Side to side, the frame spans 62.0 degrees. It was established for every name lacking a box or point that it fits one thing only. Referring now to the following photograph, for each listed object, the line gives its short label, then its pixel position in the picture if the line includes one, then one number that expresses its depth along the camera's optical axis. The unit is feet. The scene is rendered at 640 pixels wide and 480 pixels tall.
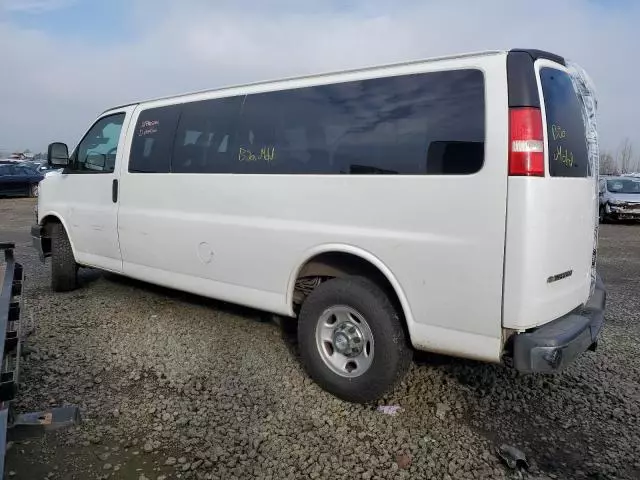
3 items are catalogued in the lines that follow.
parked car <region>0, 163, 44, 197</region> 77.30
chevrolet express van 9.66
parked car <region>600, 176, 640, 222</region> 55.31
